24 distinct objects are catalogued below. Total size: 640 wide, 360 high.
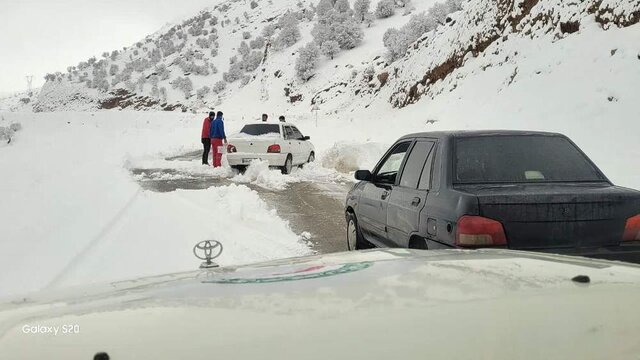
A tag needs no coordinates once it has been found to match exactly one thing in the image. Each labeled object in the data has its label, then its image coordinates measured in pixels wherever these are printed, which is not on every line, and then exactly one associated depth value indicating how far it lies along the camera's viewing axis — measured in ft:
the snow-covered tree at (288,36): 239.91
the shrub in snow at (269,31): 283.59
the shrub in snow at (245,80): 241.51
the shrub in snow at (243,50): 271.04
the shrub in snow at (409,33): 132.87
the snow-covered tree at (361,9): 216.74
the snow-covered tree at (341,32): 193.89
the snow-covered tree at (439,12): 141.79
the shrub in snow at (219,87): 252.42
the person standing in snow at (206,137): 57.31
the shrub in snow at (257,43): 272.72
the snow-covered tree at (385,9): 214.07
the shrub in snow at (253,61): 256.32
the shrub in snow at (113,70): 307.78
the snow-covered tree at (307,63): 187.73
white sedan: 51.08
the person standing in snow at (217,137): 56.24
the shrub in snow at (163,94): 260.83
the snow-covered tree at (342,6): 222.97
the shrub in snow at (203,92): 252.62
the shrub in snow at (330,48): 193.06
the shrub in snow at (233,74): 257.96
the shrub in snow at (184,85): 262.88
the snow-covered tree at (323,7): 228.59
